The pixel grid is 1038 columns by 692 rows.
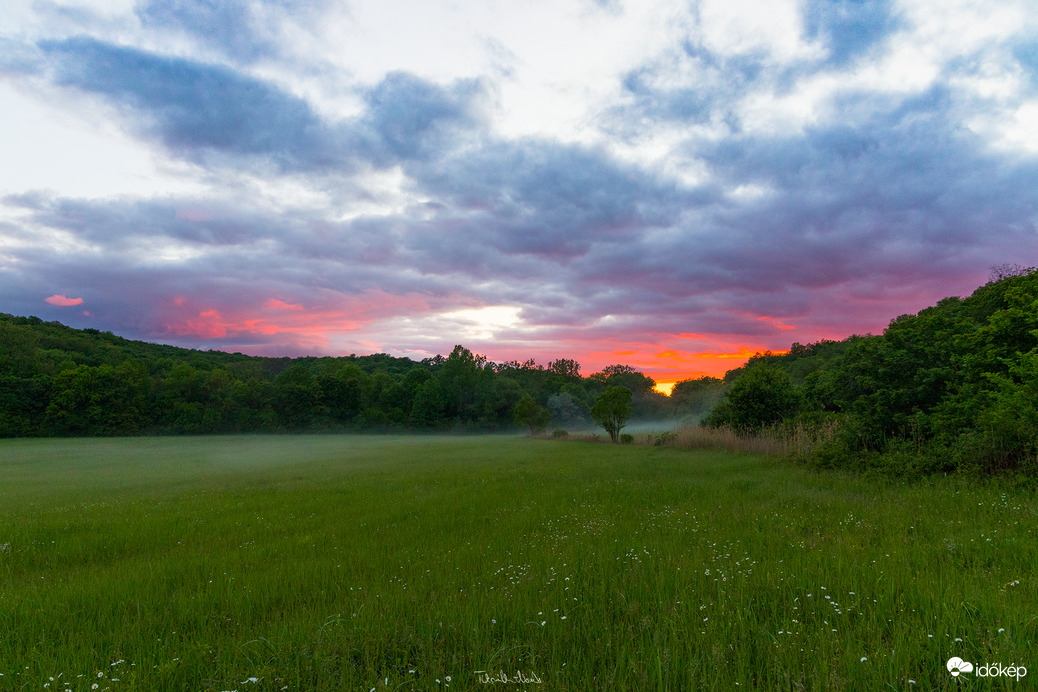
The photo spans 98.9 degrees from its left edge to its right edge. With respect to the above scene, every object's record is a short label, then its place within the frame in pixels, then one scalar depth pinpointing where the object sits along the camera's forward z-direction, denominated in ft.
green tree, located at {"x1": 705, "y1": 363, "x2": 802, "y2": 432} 91.40
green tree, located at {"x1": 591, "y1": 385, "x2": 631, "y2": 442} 135.74
